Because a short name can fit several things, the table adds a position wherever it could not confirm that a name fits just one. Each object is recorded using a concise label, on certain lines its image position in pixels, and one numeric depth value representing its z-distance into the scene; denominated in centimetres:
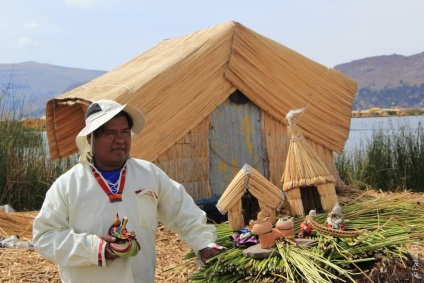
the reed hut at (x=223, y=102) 585
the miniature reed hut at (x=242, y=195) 425
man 269
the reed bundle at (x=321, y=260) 320
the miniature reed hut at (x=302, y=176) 482
